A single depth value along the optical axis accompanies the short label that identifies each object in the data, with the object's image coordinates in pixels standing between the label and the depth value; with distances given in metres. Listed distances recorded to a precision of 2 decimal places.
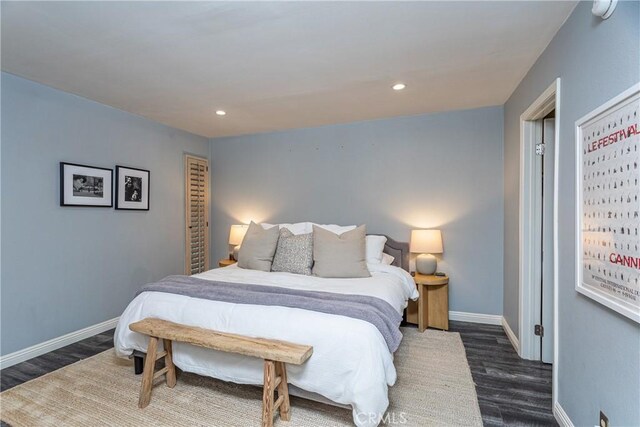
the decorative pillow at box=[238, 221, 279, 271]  3.18
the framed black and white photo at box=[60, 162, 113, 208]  2.87
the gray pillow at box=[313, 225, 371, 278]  2.89
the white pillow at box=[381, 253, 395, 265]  3.41
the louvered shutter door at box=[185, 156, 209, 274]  4.30
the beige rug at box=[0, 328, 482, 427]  1.85
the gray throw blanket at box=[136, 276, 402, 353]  1.87
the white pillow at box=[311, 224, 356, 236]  3.53
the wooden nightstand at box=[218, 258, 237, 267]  4.04
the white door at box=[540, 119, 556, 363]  2.47
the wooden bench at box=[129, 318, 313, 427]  1.68
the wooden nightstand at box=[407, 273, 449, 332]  3.24
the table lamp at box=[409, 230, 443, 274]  3.30
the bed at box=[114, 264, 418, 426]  1.67
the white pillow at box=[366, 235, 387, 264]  3.28
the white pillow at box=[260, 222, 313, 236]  3.63
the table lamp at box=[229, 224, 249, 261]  4.11
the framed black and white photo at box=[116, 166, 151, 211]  3.38
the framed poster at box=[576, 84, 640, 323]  1.20
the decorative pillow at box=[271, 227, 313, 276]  3.08
